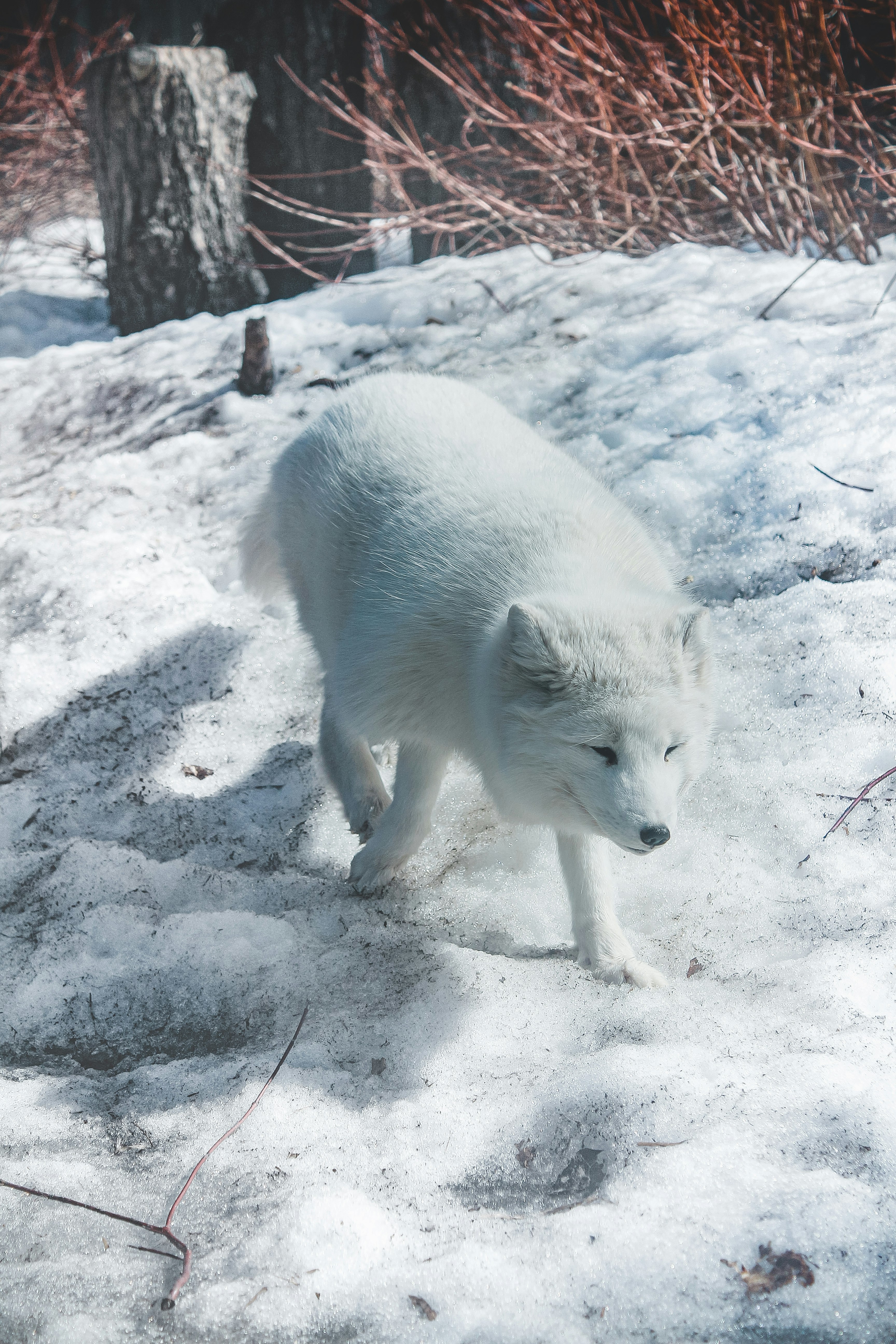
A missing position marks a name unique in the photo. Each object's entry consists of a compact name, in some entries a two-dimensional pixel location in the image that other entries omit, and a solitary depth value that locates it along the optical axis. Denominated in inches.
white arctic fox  81.3
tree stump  158.0
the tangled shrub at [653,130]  118.1
